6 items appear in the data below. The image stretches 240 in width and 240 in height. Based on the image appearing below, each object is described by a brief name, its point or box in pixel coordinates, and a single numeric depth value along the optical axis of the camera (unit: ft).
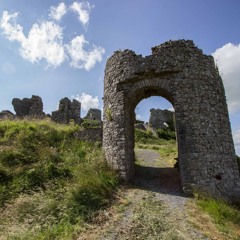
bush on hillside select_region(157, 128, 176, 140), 62.88
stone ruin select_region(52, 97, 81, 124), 51.21
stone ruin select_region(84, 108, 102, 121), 83.28
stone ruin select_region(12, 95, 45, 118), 55.39
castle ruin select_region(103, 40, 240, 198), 21.78
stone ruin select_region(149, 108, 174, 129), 71.49
